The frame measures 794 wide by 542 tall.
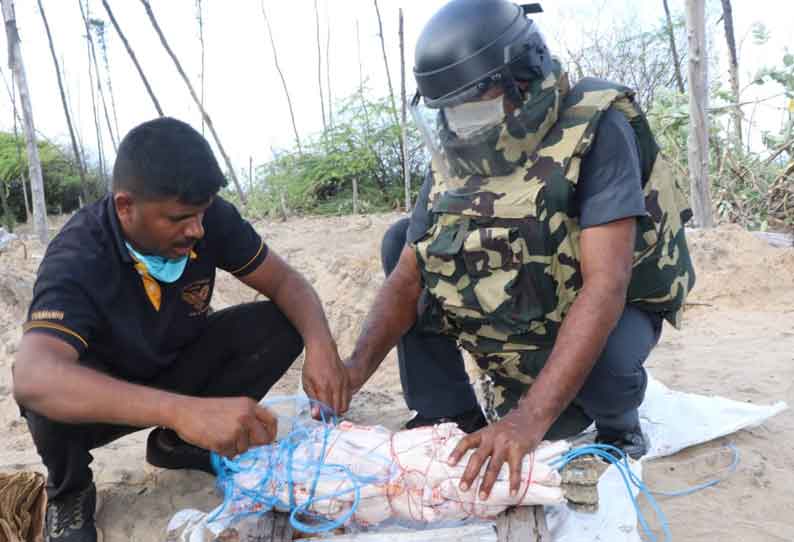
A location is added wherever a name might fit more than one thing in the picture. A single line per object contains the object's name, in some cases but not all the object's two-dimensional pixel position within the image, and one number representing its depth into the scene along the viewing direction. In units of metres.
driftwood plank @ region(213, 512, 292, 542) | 1.56
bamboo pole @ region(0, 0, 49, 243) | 6.77
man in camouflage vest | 1.75
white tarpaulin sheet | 1.71
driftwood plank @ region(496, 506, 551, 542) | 1.47
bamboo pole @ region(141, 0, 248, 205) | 7.14
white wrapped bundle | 1.49
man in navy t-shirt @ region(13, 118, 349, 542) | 1.56
